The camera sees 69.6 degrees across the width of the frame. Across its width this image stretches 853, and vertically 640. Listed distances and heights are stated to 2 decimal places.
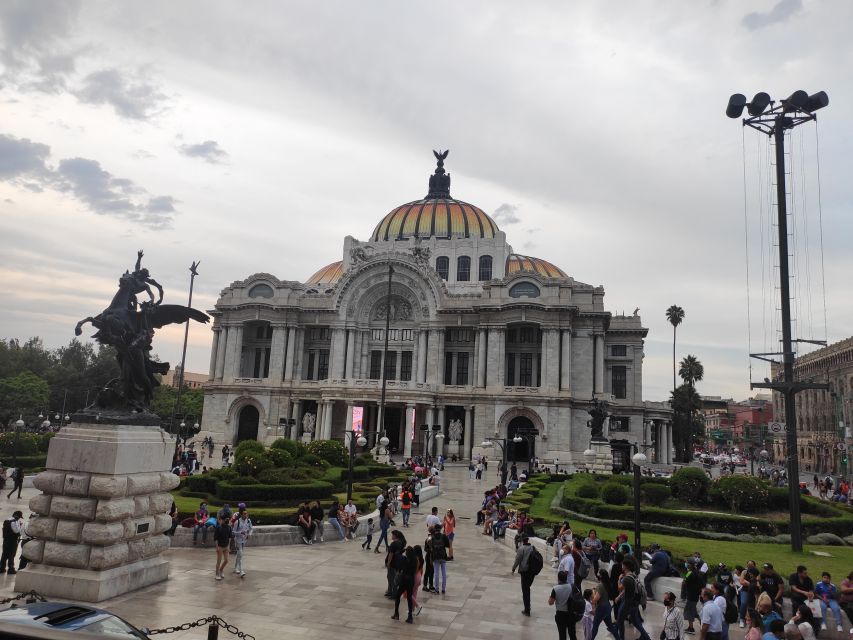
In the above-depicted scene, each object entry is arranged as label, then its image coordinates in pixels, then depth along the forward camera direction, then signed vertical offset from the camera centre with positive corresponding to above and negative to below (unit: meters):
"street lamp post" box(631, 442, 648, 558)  16.61 -1.70
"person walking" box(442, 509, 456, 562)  19.49 -3.21
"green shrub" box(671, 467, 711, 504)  28.31 -2.23
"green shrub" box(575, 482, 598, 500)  28.26 -2.74
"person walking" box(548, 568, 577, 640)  11.44 -3.30
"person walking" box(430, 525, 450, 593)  14.85 -3.06
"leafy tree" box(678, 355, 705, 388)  87.06 +9.20
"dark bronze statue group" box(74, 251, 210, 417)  14.52 +1.68
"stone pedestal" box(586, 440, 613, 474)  46.09 -1.94
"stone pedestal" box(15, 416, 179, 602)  12.59 -2.35
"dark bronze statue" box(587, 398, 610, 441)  44.72 +0.92
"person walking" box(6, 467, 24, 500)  26.83 -3.34
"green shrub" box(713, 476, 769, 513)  26.67 -2.33
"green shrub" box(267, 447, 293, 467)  29.56 -1.99
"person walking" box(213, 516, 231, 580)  14.84 -3.07
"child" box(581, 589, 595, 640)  11.59 -3.49
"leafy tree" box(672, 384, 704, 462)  82.44 +2.95
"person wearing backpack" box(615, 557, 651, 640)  11.69 -3.23
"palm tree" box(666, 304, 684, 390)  86.38 +16.77
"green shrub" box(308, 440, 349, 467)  37.07 -2.03
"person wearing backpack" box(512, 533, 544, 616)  13.45 -3.01
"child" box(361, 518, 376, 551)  19.52 -3.73
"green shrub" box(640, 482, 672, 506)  27.94 -2.62
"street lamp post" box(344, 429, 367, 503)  23.84 -1.20
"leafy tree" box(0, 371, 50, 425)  71.94 +0.73
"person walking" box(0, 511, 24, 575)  14.31 -3.32
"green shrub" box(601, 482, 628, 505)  27.11 -2.67
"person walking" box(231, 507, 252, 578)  15.27 -3.02
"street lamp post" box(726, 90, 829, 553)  19.23 +7.82
